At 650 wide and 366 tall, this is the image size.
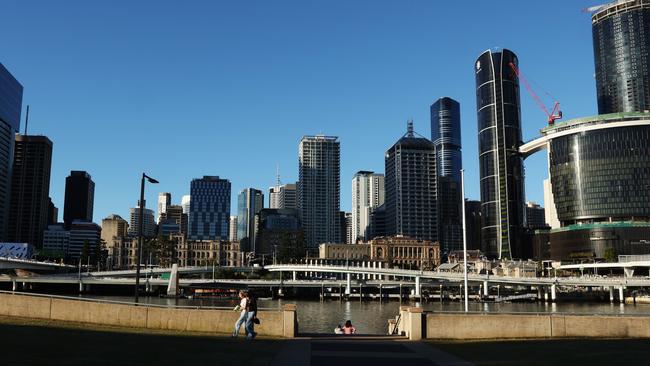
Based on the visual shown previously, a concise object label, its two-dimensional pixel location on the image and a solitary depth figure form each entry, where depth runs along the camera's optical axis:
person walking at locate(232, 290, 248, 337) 26.80
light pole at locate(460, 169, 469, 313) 48.72
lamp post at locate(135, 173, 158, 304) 42.70
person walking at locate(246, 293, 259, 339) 26.59
